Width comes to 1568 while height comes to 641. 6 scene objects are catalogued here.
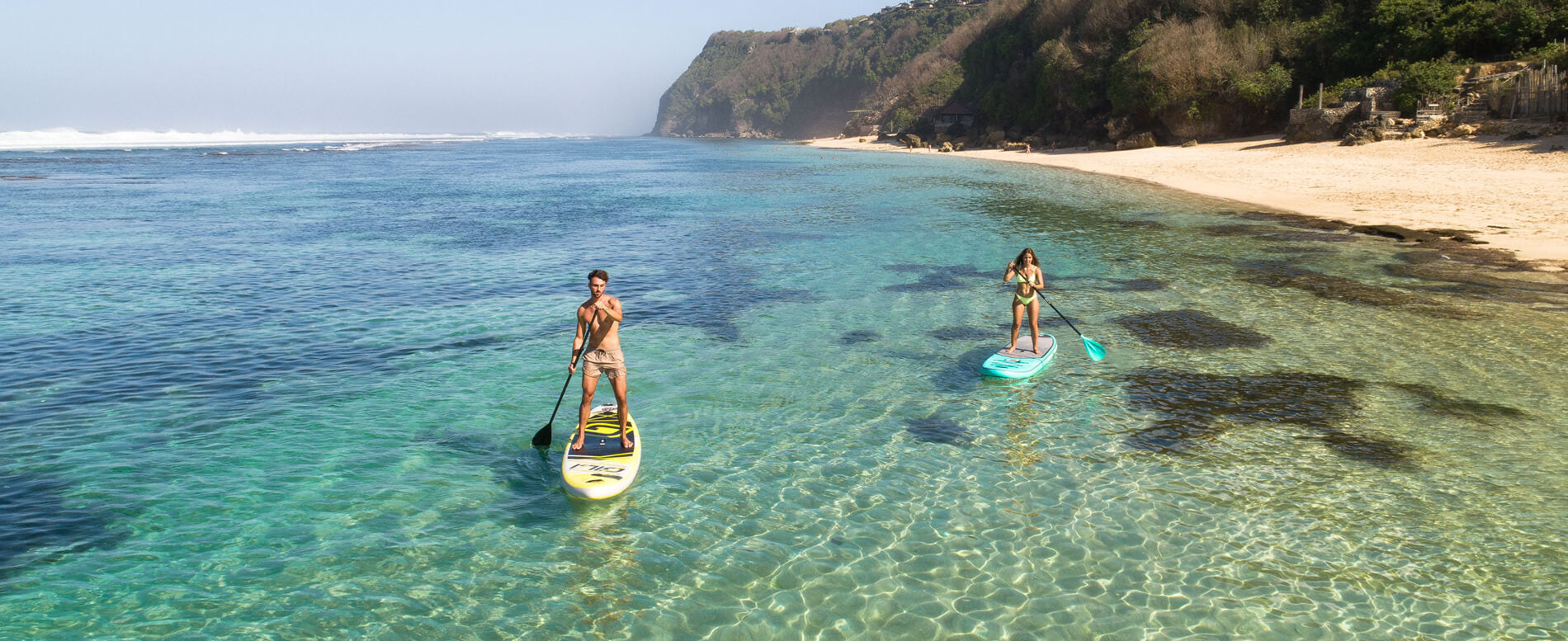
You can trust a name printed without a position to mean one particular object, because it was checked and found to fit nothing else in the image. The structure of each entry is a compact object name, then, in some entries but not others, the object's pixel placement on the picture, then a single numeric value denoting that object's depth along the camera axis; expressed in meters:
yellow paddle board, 8.20
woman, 12.05
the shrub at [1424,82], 35.50
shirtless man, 8.61
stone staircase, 33.75
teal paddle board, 11.82
